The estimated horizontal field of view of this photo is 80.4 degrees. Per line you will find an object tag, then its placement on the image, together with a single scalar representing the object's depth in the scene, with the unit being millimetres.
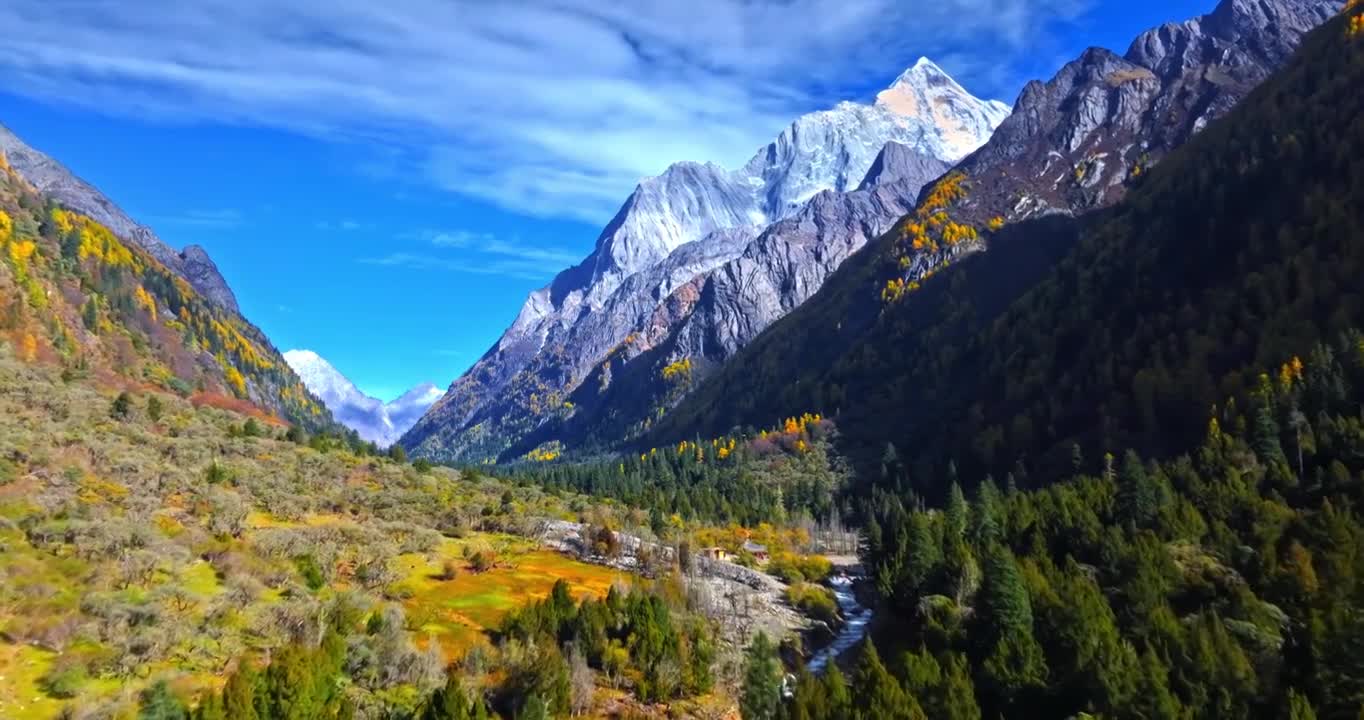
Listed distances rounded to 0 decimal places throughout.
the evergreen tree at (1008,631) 46062
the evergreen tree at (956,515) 84375
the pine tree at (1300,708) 34672
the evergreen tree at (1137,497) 76625
